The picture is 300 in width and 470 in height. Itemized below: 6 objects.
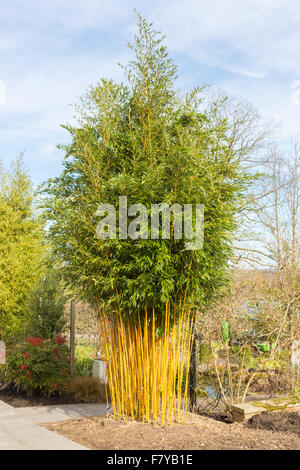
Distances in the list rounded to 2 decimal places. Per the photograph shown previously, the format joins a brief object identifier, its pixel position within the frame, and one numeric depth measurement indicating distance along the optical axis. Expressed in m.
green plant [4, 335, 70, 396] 6.14
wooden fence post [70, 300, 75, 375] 6.80
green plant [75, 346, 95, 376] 7.67
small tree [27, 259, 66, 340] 7.27
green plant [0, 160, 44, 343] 8.28
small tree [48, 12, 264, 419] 4.12
